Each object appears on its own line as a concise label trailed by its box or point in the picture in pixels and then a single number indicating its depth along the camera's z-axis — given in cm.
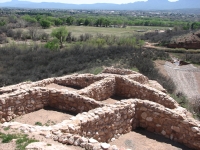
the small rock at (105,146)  563
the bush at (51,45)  4003
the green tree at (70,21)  9775
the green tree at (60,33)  4919
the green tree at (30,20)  8412
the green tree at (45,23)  7836
